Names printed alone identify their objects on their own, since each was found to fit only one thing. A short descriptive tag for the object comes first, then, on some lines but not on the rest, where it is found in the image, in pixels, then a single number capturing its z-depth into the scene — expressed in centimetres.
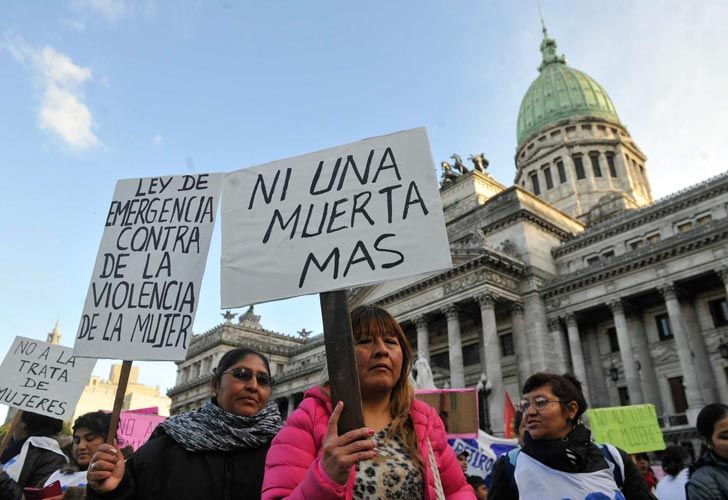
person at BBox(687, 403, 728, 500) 422
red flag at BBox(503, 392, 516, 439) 1616
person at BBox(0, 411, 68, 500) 548
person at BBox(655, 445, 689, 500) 661
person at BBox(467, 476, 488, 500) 875
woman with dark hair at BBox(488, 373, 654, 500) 393
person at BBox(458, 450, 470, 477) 1019
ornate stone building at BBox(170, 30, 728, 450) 2623
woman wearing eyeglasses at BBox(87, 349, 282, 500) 323
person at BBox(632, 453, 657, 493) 1034
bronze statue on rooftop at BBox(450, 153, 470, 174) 4159
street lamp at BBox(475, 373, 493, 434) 2758
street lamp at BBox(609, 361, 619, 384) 2695
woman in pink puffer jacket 213
